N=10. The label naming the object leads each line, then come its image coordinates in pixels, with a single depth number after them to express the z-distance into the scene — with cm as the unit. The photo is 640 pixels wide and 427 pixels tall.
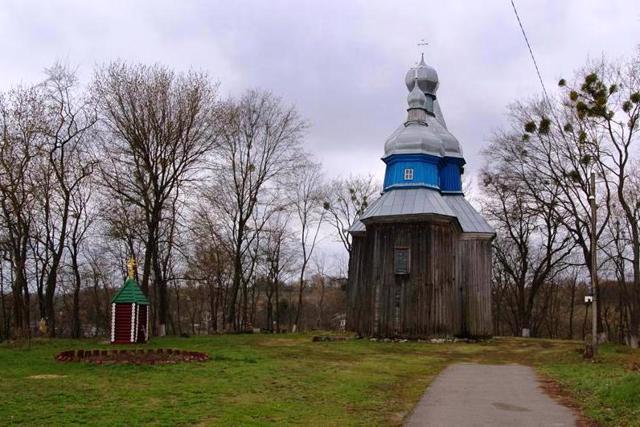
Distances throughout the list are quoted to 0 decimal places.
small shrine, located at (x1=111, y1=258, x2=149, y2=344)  2636
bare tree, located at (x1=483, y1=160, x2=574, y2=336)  3784
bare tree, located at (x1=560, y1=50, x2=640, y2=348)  2606
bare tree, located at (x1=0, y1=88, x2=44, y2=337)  2553
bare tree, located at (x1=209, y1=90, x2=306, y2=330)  3816
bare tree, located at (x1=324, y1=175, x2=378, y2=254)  5072
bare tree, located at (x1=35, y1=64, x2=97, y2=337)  3158
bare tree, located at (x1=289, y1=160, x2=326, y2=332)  4997
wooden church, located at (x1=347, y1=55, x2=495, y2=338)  3105
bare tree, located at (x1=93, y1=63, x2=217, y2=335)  2978
